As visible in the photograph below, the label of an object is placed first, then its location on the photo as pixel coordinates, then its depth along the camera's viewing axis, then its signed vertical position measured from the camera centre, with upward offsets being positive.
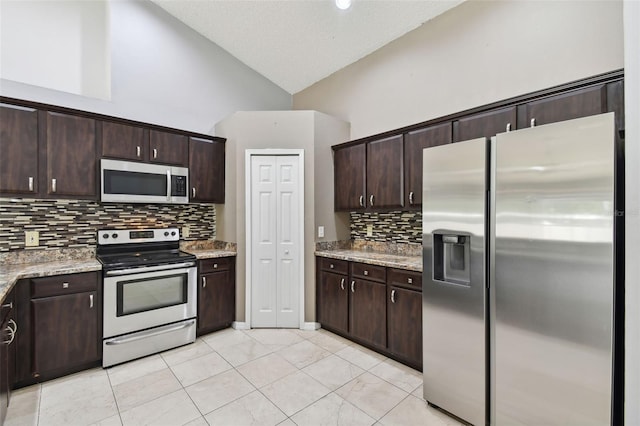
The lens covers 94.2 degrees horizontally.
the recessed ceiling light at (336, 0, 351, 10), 2.81 +1.99
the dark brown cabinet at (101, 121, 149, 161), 2.93 +0.72
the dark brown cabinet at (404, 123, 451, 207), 2.77 +0.59
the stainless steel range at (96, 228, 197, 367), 2.68 -0.80
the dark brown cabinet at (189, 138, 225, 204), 3.53 +0.52
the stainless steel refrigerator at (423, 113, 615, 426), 1.46 -0.36
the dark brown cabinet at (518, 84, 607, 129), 1.93 +0.74
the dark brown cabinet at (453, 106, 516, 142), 2.34 +0.74
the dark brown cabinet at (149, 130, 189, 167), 3.23 +0.72
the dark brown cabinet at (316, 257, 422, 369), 2.64 -0.95
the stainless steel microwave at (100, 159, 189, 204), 2.92 +0.31
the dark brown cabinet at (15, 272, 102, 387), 2.31 -0.94
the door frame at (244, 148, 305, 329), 3.59 -0.07
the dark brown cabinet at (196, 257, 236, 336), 3.33 -0.95
